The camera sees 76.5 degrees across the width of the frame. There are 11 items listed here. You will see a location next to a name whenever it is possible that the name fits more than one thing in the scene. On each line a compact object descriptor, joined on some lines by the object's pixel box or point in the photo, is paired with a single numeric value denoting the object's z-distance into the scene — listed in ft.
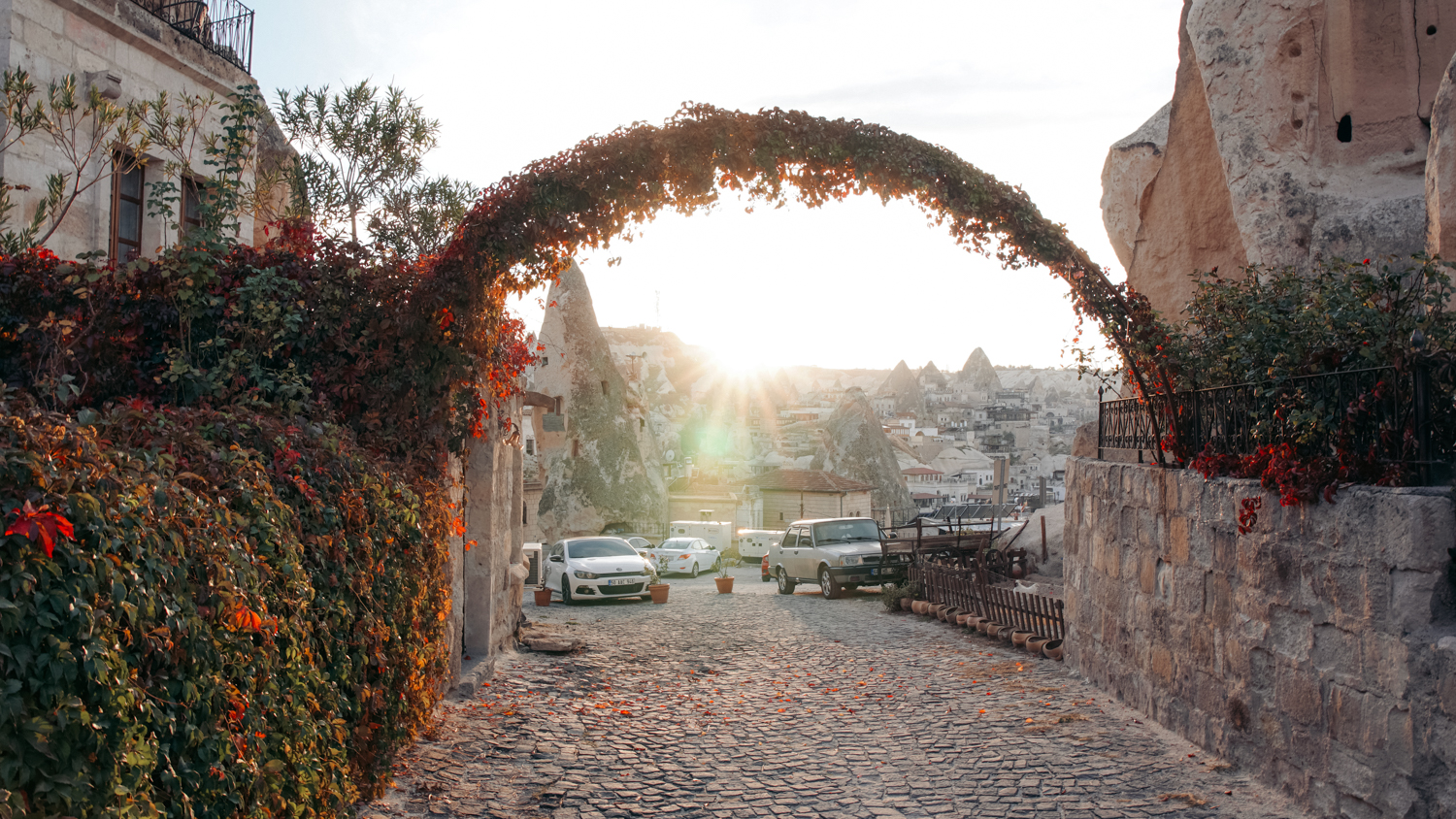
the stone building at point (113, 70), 33.63
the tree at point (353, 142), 50.24
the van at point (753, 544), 122.21
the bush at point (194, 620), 7.36
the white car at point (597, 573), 58.08
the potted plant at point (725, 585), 65.77
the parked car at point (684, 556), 98.27
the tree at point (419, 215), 54.54
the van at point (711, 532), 130.82
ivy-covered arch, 26.91
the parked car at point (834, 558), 58.85
